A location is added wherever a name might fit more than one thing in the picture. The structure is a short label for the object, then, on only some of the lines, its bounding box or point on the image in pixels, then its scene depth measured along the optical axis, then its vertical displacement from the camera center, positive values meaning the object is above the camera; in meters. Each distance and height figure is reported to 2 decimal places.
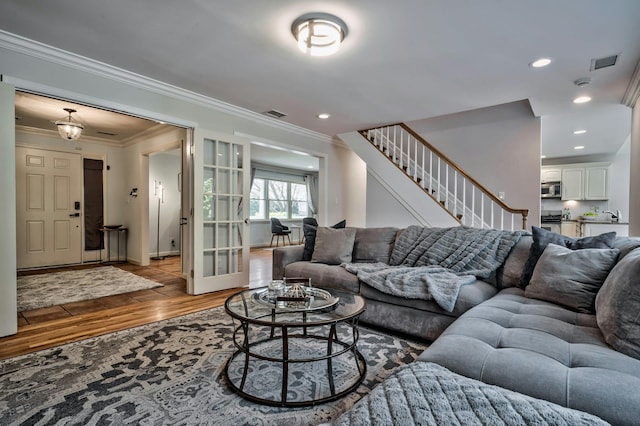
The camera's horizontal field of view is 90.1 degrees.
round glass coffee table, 1.66 -0.99
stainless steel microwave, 7.69 +0.46
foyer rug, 3.62 -1.05
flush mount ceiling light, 2.27 +1.31
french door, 3.92 -0.04
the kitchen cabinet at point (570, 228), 7.13 -0.44
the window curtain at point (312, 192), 10.89 +0.55
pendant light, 4.37 +1.09
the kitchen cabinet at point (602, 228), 6.38 -0.38
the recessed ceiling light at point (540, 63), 2.86 +1.33
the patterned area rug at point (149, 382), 1.54 -1.01
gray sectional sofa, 1.08 -0.58
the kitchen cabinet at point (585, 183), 7.23 +0.62
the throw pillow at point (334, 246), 3.40 -0.41
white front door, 5.39 +0.00
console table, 6.18 -0.55
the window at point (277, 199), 9.49 +0.27
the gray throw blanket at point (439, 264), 2.39 -0.49
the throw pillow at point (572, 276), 1.83 -0.41
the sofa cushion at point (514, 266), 2.51 -0.46
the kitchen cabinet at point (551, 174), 7.78 +0.86
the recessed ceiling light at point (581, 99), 3.78 +1.32
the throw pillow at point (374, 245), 3.38 -0.40
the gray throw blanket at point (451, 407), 0.86 -0.57
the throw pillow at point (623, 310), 1.27 -0.44
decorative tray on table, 1.86 -0.58
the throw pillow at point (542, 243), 2.24 -0.25
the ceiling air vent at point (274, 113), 4.40 +1.33
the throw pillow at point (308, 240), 3.62 -0.37
